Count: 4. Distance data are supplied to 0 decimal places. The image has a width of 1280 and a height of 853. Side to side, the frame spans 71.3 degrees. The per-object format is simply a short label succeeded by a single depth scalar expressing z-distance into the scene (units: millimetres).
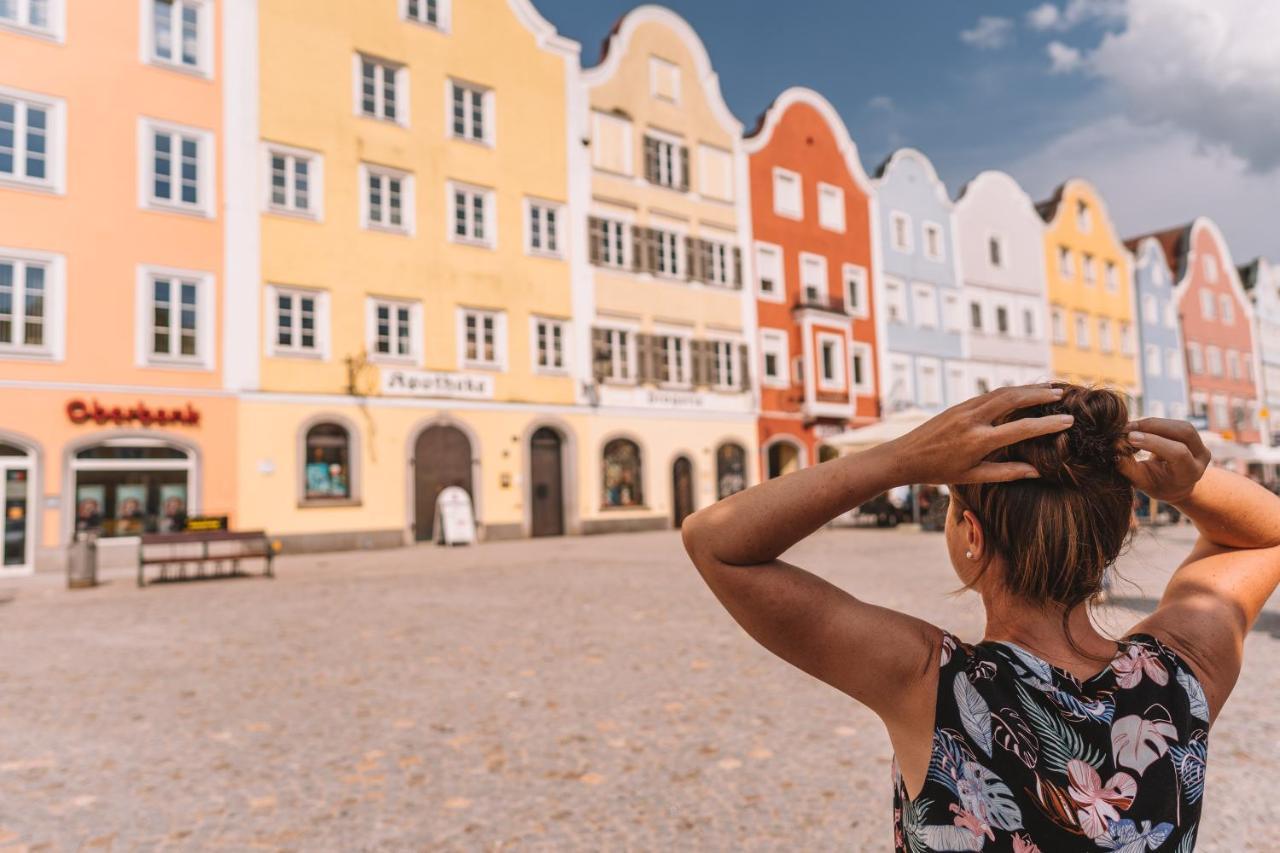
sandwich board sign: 22250
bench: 14086
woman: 1248
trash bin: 13898
